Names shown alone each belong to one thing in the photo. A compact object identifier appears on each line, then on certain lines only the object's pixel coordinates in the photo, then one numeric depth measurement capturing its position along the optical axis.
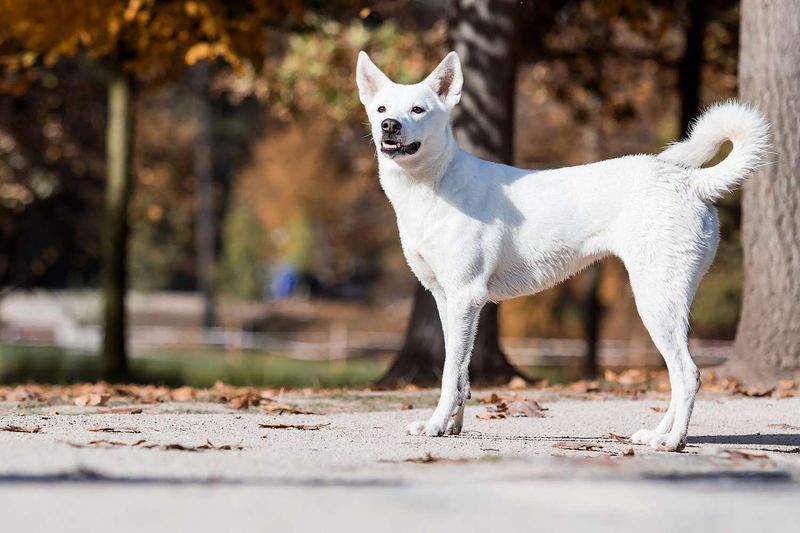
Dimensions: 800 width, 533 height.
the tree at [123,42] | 27.97
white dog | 14.80
